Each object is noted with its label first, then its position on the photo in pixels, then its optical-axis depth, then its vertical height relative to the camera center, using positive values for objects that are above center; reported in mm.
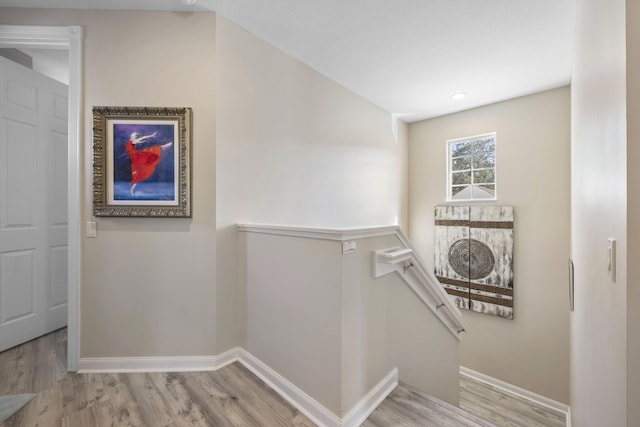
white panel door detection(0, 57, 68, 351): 2221 +68
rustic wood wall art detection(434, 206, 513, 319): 3502 -584
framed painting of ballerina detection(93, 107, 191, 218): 1926 +363
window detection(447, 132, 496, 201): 3730 +642
